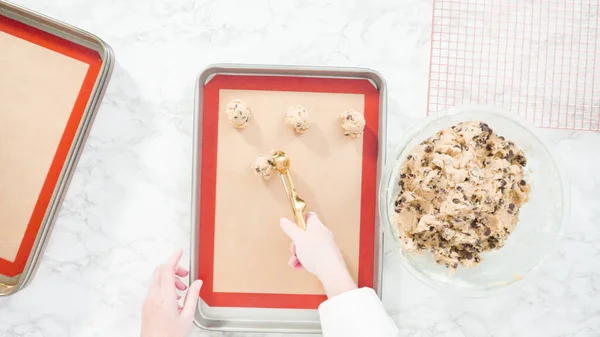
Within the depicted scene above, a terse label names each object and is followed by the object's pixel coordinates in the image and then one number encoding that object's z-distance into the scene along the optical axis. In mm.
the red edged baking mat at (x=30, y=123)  935
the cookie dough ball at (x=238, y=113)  869
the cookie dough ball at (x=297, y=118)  868
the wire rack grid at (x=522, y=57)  965
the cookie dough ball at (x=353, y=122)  872
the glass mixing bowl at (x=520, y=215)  822
